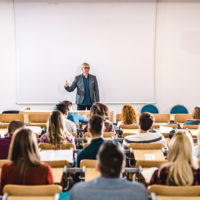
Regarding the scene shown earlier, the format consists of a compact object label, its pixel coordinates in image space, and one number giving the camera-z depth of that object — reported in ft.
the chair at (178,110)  30.12
